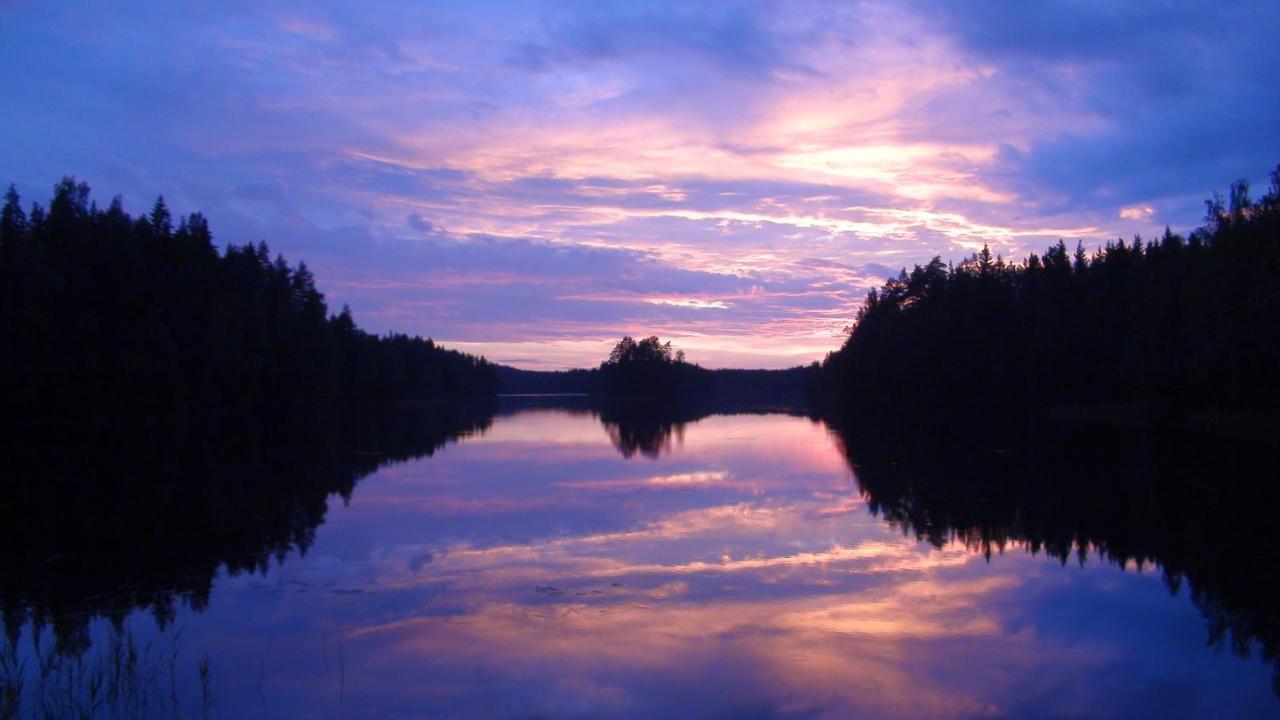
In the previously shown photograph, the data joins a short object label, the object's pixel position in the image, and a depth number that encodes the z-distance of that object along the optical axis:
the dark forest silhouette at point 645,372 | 181.88
